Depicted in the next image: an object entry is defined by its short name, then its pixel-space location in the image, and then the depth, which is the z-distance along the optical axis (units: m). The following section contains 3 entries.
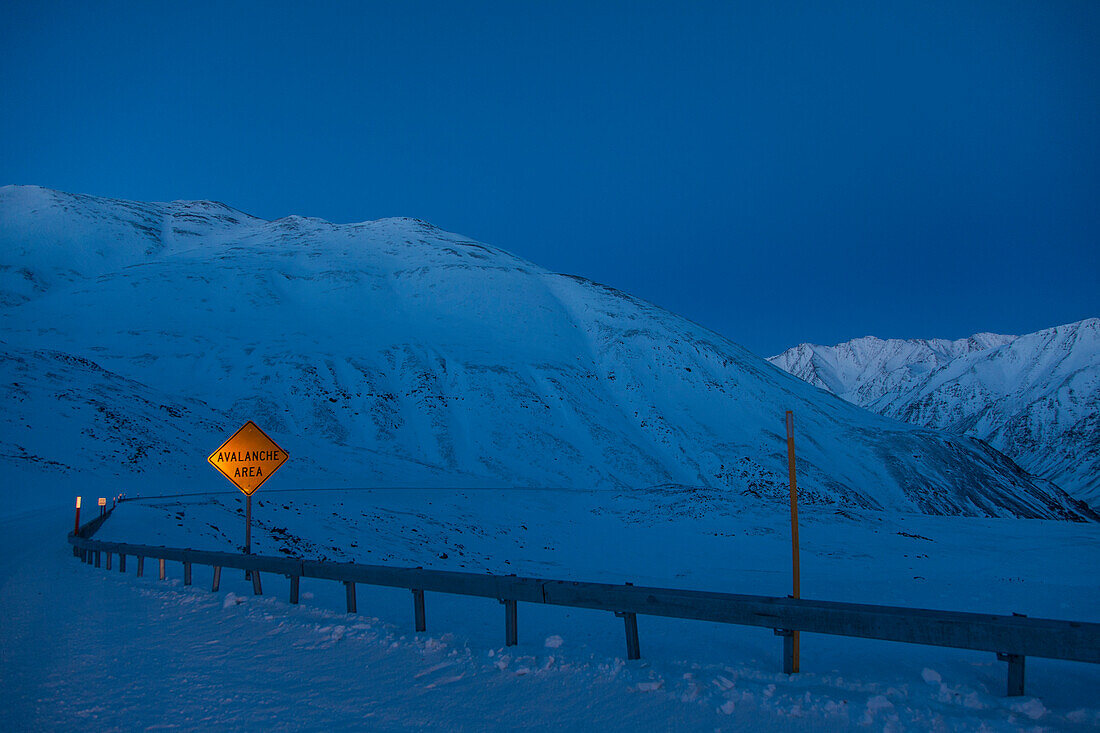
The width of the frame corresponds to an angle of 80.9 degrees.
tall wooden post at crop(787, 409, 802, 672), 6.13
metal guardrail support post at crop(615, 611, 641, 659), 6.67
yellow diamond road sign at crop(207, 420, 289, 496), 13.78
